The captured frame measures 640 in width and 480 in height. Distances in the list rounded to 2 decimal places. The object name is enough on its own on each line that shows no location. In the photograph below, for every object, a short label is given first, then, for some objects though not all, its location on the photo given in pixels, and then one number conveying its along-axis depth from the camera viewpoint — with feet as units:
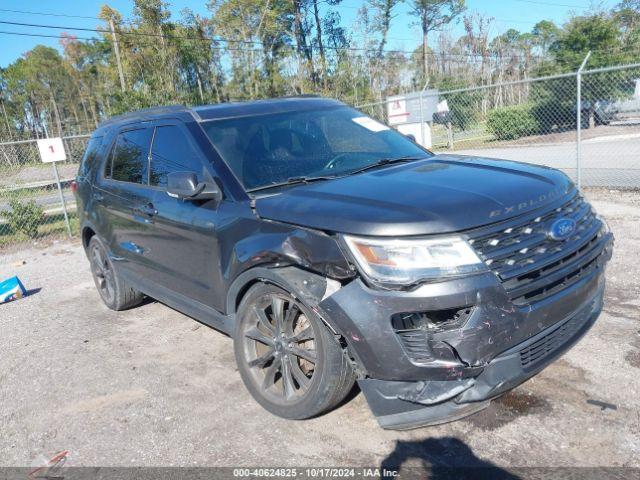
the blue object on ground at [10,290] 21.27
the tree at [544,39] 123.24
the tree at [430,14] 146.10
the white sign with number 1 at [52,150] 33.27
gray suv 7.85
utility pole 95.60
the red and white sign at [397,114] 53.62
